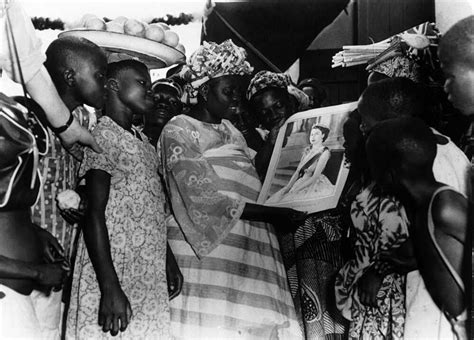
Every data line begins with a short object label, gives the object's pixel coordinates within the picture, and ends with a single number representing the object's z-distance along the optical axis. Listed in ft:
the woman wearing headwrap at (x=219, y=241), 7.45
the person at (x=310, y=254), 7.91
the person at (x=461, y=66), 6.74
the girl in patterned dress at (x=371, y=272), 6.75
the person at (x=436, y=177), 6.49
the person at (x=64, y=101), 6.98
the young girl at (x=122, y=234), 6.69
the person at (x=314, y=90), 8.80
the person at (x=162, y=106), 8.68
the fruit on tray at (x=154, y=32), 7.93
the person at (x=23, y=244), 6.48
